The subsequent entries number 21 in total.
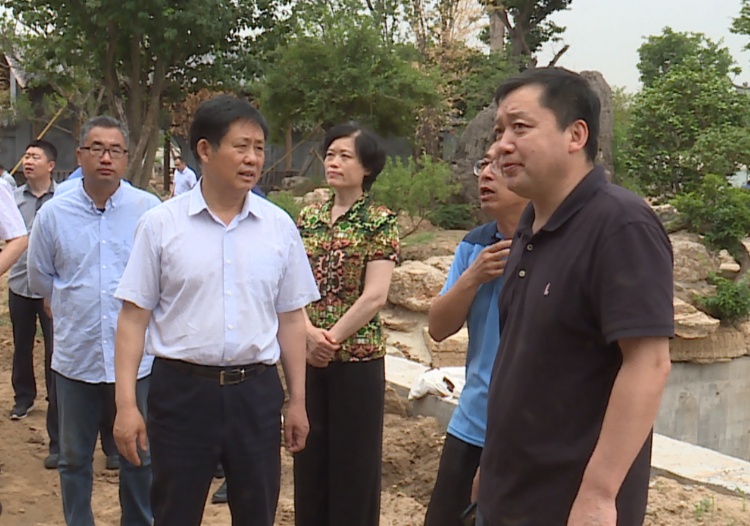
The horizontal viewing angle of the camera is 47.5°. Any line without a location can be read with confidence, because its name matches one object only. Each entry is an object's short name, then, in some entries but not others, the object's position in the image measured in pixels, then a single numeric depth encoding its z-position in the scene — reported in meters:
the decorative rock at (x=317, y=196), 15.74
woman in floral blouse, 3.42
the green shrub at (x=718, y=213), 11.97
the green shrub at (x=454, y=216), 16.11
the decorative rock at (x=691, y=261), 11.77
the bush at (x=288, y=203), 12.40
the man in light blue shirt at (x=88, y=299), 3.59
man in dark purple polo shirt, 1.69
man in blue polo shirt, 2.73
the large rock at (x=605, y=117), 16.94
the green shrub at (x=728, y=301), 11.20
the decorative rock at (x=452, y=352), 8.12
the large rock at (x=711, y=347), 11.14
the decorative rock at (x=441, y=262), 10.01
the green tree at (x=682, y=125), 13.38
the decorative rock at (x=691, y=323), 10.74
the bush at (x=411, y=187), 12.67
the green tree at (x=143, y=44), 14.23
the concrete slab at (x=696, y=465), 4.21
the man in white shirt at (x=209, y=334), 2.69
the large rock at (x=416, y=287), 9.41
